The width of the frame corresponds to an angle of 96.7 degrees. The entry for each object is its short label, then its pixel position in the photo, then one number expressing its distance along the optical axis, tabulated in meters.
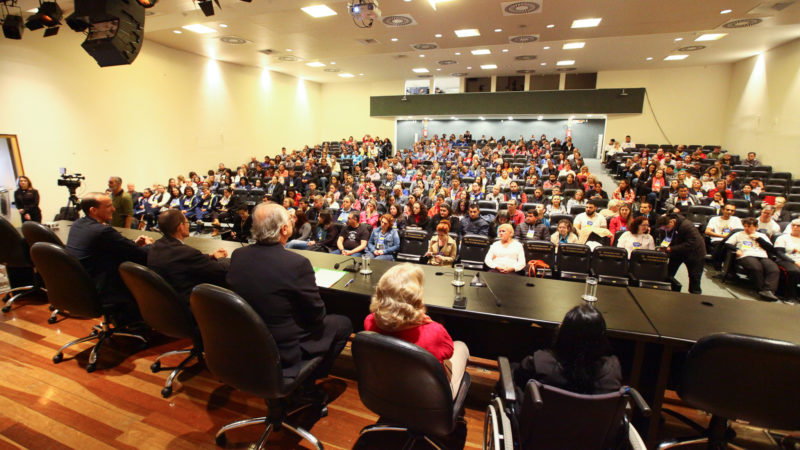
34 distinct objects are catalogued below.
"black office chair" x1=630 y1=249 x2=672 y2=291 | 3.74
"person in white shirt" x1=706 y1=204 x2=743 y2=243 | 5.34
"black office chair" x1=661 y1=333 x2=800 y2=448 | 1.49
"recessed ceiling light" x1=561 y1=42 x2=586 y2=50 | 10.26
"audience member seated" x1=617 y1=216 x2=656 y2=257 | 4.38
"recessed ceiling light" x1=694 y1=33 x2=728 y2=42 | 8.99
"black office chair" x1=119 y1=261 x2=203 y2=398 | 2.16
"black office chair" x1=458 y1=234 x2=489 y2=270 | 4.30
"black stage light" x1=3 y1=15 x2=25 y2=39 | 5.38
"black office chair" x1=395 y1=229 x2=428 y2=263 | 4.66
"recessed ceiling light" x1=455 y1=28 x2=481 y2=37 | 8.25
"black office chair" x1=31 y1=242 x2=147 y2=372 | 2.47
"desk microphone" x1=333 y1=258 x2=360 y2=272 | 2.80
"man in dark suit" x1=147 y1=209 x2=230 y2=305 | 2.32
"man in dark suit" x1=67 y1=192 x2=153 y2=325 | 2.71
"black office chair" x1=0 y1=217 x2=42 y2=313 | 3.37
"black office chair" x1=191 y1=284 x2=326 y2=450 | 1.59
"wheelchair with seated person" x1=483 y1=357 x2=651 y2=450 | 1.35
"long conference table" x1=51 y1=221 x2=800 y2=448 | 1.92
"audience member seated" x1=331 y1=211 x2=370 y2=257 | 4.88
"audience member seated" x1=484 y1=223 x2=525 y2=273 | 3.88
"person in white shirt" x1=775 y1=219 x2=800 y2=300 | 4.34
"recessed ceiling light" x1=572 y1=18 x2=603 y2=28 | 7.46
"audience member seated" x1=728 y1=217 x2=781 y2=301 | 4.39
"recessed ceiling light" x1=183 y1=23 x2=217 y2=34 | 8.18
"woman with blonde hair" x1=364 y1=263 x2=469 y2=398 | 1.59
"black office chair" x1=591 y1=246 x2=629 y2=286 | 3.91
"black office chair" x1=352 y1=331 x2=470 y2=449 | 1.41
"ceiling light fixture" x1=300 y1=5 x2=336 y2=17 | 6.78
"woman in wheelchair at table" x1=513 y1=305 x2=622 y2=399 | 1.48
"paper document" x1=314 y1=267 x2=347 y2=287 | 2.48
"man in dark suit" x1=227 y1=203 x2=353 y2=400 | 1.75
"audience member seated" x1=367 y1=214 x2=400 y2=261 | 4.63
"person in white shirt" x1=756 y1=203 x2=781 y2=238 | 5.10
